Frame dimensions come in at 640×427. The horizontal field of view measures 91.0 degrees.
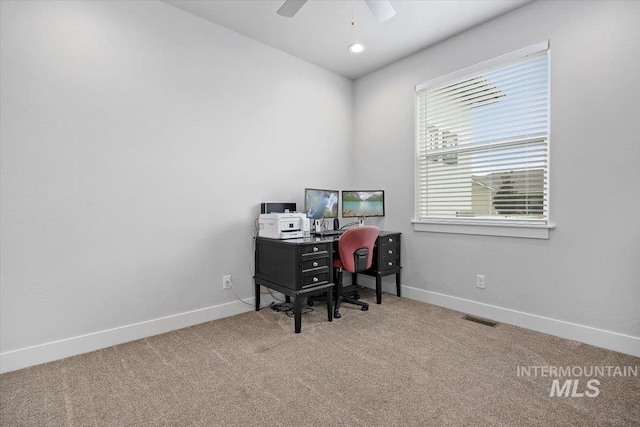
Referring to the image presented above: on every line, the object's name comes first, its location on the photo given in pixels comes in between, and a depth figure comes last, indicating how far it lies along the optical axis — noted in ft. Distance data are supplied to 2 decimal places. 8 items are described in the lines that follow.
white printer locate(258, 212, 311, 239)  9.50
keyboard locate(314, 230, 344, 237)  10.81
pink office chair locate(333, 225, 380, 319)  9.77
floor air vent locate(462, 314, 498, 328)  9.15
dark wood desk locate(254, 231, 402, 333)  8.81
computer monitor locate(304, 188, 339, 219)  10.74
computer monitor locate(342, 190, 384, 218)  11.74
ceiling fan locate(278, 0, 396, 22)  6.48
